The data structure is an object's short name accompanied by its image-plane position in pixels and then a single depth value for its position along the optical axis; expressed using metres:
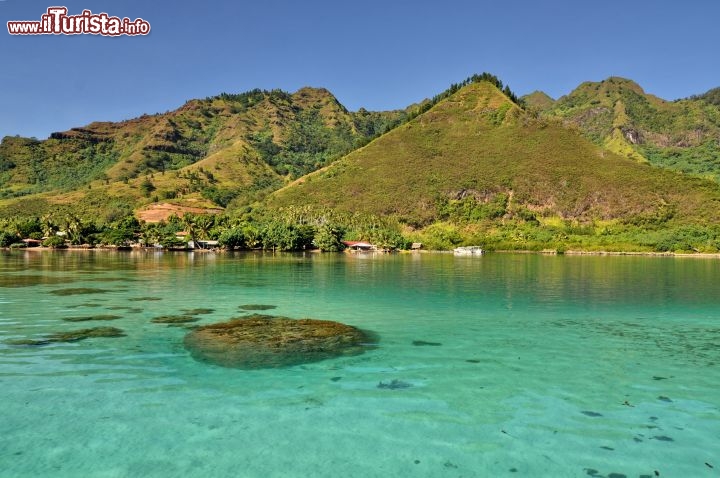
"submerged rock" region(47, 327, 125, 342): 22.83
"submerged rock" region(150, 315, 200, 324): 27.49
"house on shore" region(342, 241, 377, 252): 151.62
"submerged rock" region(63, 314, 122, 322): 27.95
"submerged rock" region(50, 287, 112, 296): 40.64
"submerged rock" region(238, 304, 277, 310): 33.72
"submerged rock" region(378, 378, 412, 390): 16.14
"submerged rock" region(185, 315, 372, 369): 19.28
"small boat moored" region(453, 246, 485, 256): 140.38
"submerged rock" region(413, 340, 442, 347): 22.52
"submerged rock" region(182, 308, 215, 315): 31.14
